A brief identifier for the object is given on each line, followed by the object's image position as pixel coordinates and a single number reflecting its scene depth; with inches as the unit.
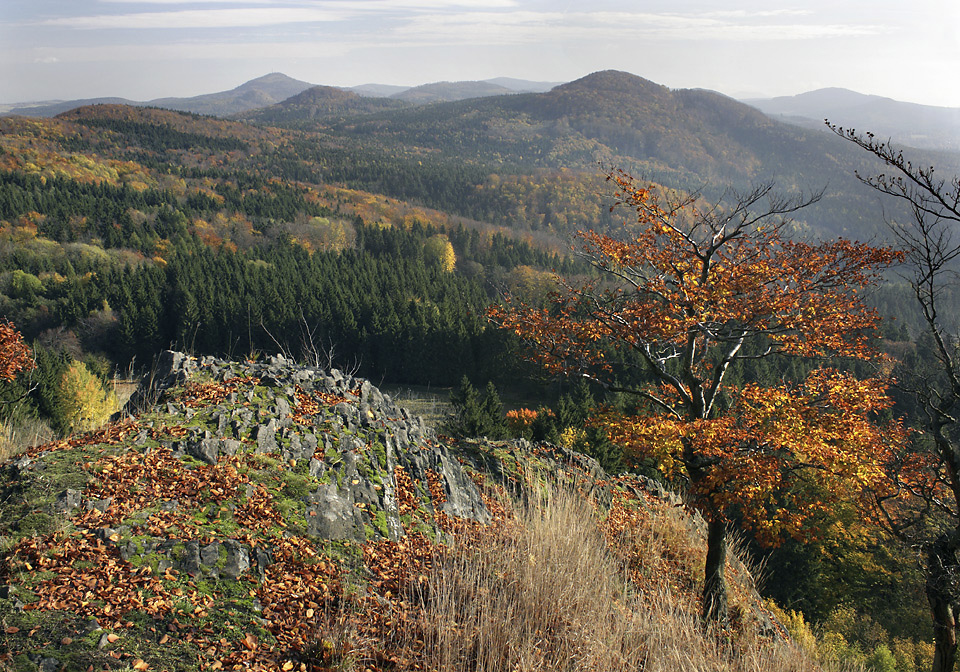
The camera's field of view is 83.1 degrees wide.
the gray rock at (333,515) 266.5
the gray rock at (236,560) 213.6
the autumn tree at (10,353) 427.2
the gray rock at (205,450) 291.6
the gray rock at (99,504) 227.8
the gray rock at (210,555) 215.2
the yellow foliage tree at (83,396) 1267.2
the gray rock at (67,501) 222.9
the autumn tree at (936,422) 296.8
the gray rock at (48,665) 154.1
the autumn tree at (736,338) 342.6
